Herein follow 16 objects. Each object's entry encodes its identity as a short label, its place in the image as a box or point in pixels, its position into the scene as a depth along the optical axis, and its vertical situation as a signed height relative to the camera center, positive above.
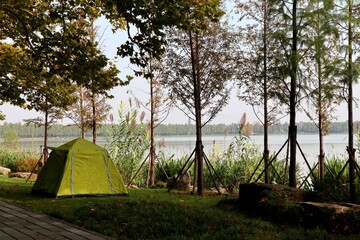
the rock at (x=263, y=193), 8.55 -1.15
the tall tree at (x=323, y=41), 10.56 +2.57
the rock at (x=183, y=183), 14.70 -1.69
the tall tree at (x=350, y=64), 9.77 +1.80
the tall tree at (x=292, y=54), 10.69 +2.14
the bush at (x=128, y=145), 16.47 -0.42
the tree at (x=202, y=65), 13.31 +2.26
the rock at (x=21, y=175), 18.55 -1.89
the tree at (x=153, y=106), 16.34 +1.16
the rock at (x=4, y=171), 19.64 -1.83
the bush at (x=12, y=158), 21.98 -1.40
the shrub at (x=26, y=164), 20.59 -1.58
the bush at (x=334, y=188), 9.92 -1.23
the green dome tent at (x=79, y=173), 11.50 -1.12
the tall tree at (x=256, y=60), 13.34 +2.45
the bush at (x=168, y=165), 17.30 -1.23
